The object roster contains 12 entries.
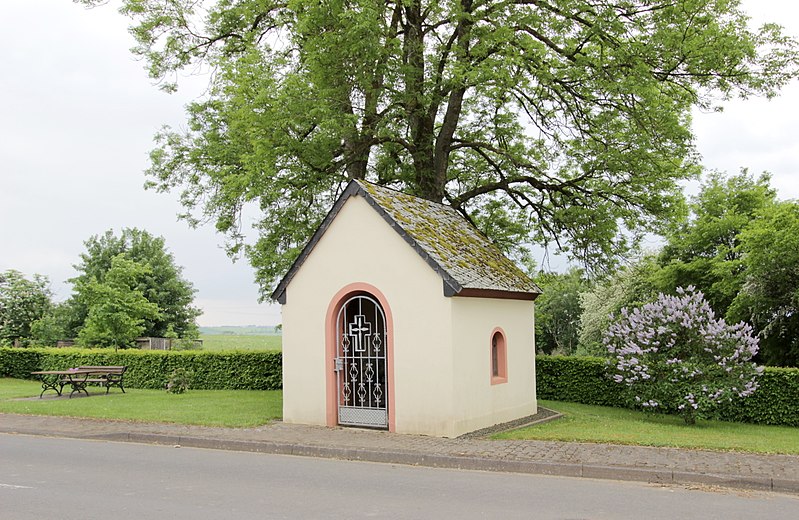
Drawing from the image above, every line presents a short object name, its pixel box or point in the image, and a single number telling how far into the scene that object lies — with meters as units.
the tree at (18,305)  40.44
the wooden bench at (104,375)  23.23
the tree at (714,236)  32.56
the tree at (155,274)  57.12
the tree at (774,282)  25.52
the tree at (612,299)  38.03
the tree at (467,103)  18.38
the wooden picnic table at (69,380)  22.31
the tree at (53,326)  42.00
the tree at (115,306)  31.75
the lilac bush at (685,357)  16.47
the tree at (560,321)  56.12
